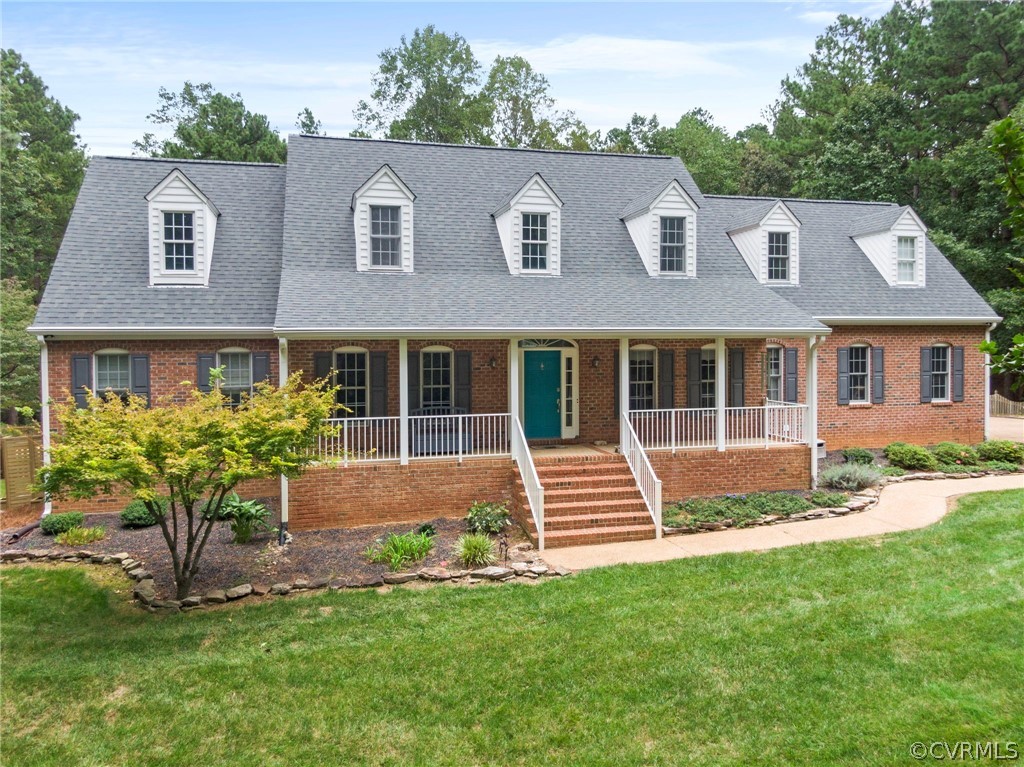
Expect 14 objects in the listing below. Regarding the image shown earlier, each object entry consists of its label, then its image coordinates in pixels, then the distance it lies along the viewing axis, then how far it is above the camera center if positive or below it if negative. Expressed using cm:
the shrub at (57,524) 1082 -260
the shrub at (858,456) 1500 -212
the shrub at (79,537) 1025 -270
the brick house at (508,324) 1141 +91
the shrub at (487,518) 1059 -252
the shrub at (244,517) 1023 -242
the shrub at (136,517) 1116 -256
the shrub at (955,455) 1503 -209
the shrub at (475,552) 889 -258
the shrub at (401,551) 894 -262
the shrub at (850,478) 1283 -224
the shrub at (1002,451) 1514 -203
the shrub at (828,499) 1170 -246
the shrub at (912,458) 1457 -210
